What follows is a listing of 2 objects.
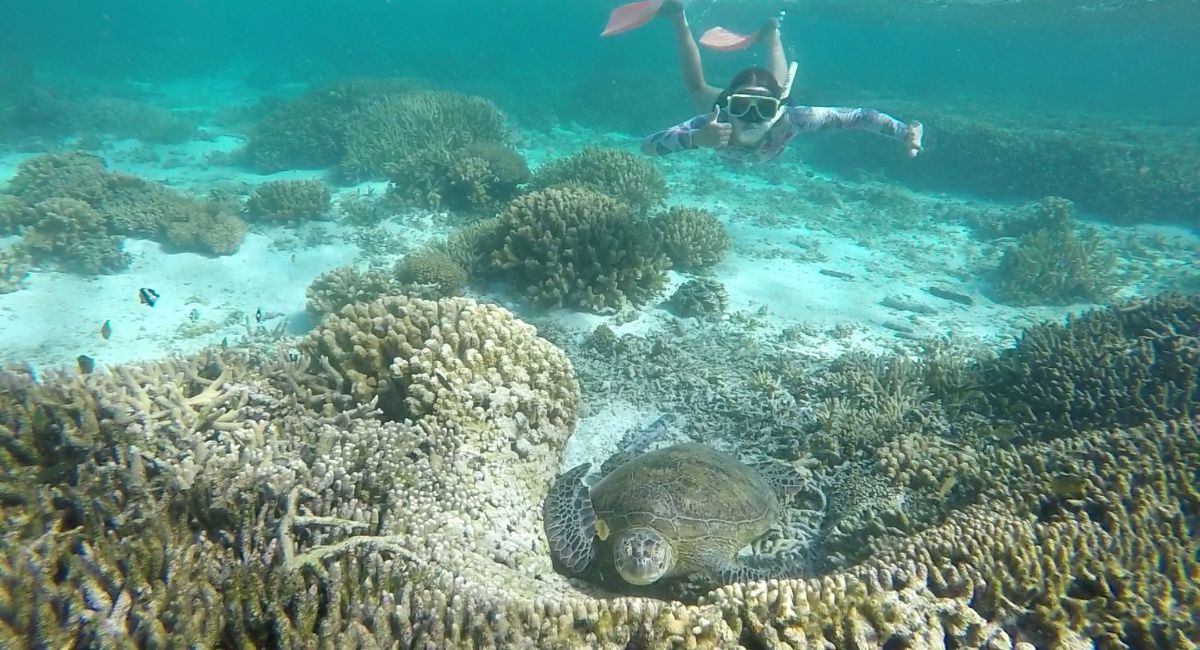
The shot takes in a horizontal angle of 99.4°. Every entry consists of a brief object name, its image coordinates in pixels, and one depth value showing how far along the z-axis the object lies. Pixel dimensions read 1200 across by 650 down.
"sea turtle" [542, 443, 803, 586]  3.43
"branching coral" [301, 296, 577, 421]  4.23
